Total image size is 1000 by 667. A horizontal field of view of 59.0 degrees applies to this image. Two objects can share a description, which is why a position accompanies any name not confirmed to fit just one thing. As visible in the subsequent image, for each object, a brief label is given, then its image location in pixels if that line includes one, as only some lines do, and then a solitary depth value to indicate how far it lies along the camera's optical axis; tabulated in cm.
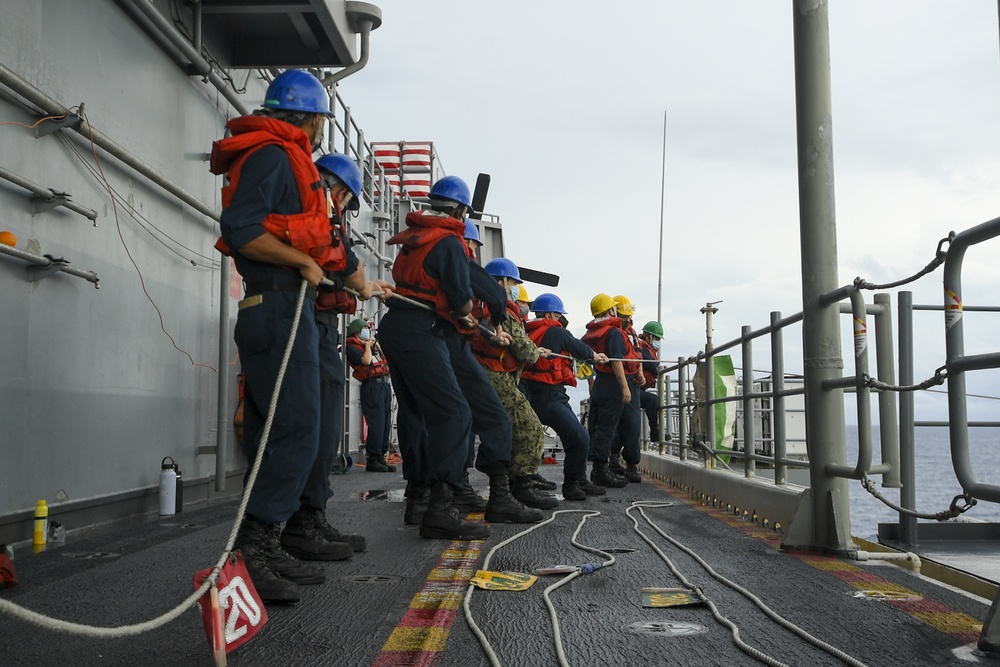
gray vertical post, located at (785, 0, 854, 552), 488
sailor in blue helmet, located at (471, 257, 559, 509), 717
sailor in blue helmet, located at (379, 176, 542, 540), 533
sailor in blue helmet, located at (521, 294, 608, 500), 834
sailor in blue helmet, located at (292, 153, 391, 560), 435
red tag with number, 246
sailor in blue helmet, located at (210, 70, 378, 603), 350
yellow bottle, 480
